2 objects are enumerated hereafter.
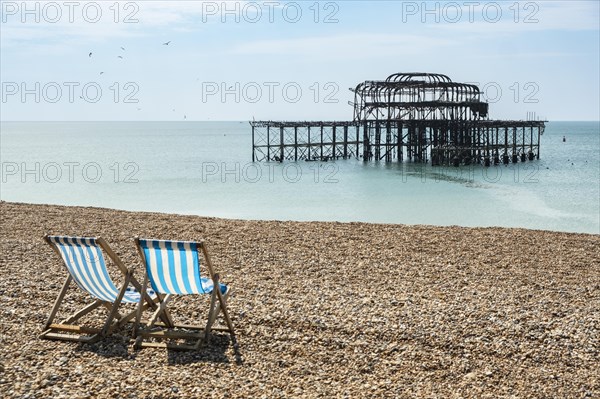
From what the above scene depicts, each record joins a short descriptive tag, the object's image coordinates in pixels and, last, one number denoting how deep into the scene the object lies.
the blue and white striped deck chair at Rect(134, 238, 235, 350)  4.93
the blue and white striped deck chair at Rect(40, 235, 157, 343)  5.07
